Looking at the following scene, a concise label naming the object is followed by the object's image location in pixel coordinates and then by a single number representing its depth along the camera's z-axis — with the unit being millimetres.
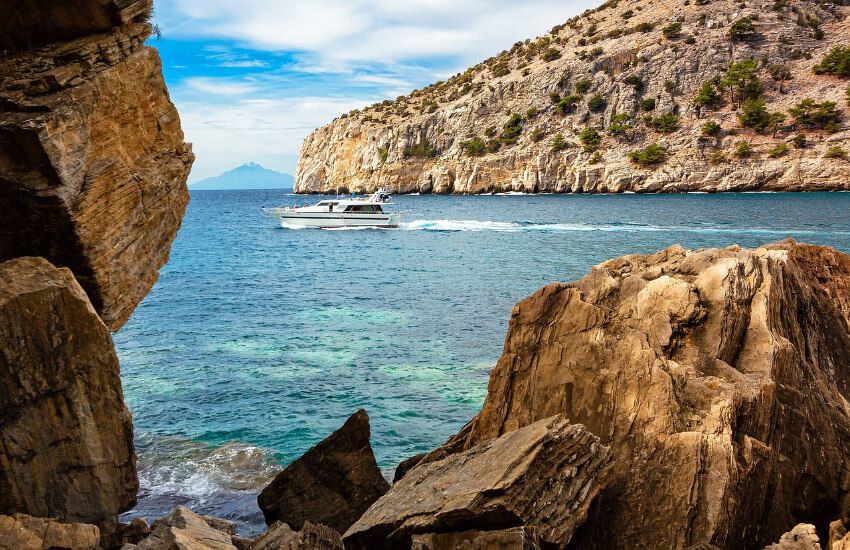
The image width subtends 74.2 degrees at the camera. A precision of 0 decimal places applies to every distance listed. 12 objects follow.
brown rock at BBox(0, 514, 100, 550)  5543
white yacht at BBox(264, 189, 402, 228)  60938
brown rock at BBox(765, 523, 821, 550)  4820
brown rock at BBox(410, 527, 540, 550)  4816
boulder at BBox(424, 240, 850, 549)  5742
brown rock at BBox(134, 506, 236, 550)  5512
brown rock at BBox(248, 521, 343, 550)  5969
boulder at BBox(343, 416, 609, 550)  5219
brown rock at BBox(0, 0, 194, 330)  7008
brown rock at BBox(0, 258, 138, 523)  6434
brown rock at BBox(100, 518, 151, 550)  7199
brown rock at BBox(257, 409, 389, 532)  8461
